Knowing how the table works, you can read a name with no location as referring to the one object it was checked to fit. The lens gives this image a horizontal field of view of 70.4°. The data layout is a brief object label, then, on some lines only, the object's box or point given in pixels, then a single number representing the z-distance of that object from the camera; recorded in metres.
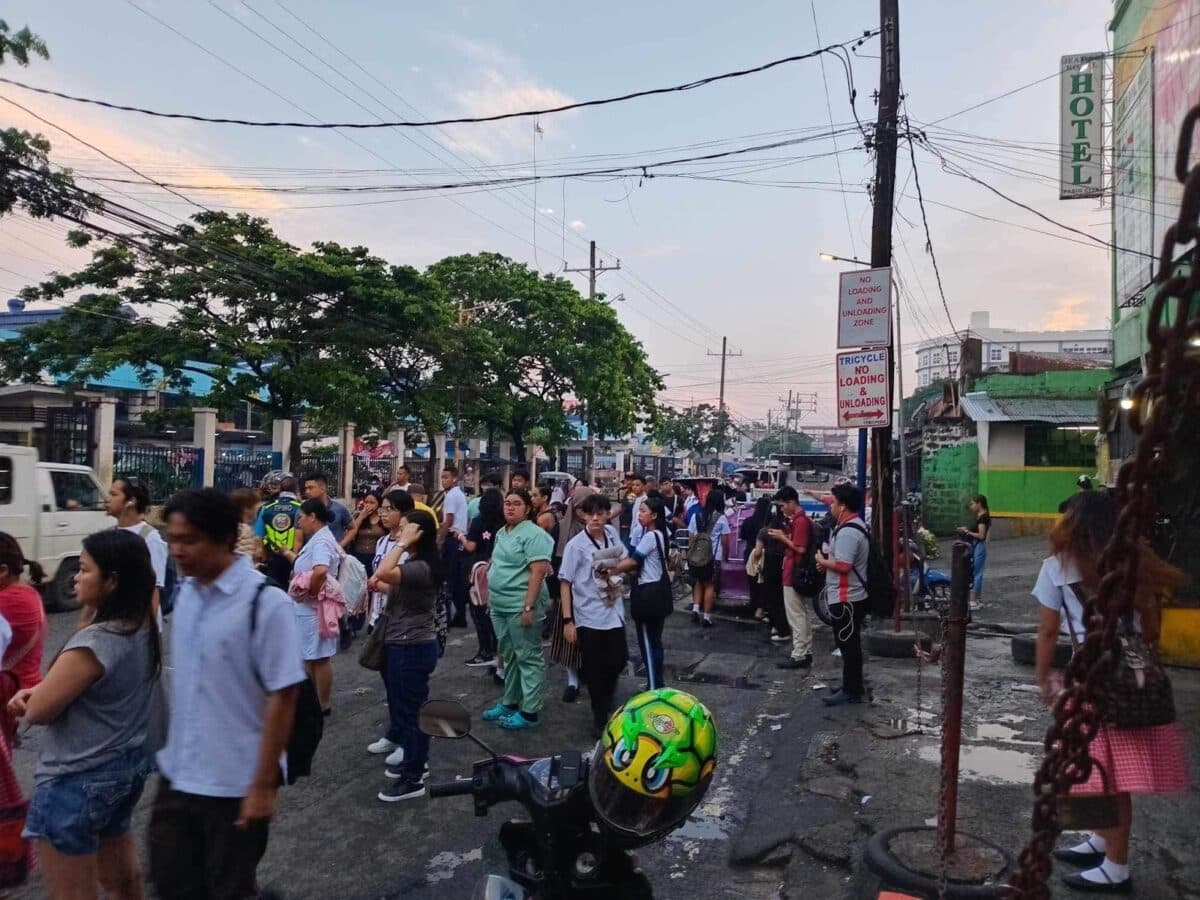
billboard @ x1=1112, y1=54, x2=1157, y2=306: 10.67
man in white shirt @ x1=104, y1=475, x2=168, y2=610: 5.48
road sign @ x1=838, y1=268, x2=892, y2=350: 8.99
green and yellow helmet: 2.18
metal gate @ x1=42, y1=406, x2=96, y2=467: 16.62
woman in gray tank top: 2.68
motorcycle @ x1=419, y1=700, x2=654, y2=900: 2.29
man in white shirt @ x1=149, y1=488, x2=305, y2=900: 2.57
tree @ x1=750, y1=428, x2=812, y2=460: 97.08
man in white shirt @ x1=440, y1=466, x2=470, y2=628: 9.01
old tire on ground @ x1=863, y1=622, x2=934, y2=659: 8.23
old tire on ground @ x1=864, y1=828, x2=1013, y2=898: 3.27
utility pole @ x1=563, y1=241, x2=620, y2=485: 35.10
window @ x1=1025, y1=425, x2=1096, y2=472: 19.95
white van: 9.91
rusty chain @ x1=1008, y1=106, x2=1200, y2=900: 1.17
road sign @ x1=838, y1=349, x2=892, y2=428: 8.94
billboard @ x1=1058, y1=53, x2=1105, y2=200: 13.62
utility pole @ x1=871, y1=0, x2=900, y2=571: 10.20
